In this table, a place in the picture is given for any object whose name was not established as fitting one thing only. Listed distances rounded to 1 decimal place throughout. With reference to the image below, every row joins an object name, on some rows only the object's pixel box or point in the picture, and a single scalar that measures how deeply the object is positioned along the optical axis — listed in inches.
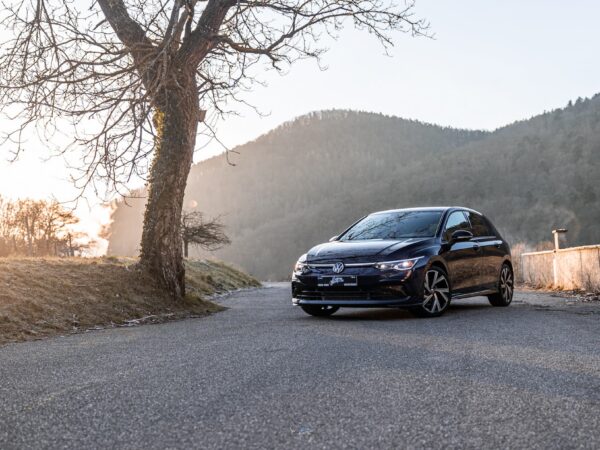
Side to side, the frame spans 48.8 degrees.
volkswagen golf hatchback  353.7
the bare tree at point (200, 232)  1435.8
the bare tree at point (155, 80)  421.1
